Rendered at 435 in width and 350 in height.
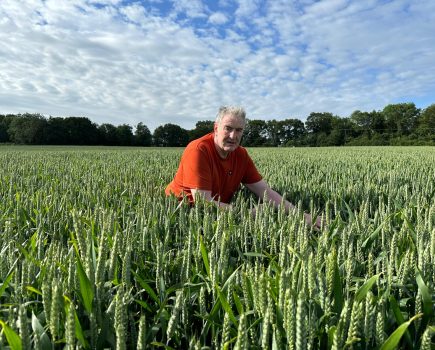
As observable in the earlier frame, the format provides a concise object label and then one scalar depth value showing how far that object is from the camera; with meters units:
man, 3.54
